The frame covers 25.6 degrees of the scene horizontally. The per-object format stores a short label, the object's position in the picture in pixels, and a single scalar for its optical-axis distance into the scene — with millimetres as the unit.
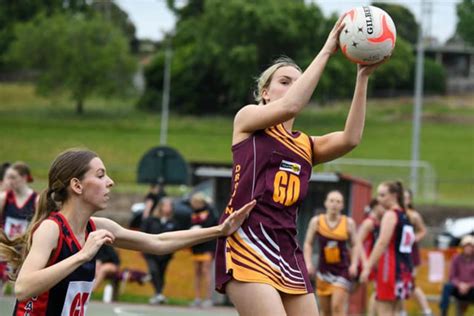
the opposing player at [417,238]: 13484
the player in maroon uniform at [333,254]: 11711
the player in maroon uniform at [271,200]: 5652
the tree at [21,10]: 62812
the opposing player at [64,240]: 4867
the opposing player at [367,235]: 11871
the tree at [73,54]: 58500
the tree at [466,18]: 34812
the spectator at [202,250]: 16053
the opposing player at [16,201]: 11609
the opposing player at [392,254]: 10805
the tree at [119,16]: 75750
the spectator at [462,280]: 14719
